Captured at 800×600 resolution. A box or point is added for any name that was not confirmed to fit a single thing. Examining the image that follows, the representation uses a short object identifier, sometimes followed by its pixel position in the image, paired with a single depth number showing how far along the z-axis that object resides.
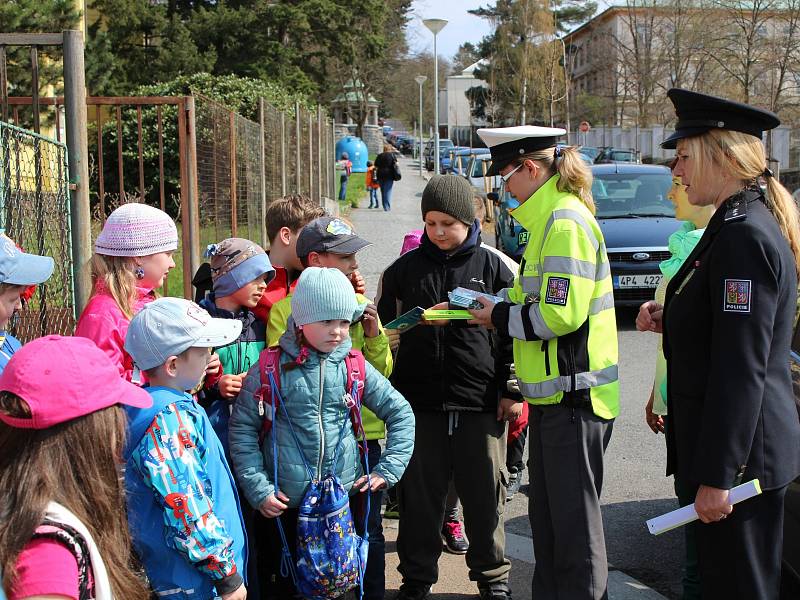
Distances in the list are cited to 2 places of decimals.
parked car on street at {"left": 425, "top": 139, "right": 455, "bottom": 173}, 52.78
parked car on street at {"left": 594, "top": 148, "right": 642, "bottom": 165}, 39.34
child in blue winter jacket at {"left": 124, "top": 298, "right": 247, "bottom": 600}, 2.45
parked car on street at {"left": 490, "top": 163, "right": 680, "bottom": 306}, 10.59
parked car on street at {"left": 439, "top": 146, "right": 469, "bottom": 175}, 37.18
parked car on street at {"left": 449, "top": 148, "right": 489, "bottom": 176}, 34.49
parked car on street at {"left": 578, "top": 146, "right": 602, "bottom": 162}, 40.30
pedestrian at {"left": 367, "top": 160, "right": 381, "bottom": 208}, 26.95
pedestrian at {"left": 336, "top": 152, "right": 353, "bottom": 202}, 28.44
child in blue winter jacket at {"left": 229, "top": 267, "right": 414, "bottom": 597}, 3.22
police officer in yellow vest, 3.35
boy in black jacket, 3.98
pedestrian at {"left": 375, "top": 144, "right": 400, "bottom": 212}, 24.53
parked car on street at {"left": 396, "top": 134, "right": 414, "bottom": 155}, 77.94
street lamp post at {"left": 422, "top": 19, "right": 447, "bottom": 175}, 23.36
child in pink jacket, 3.32
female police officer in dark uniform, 2.63
